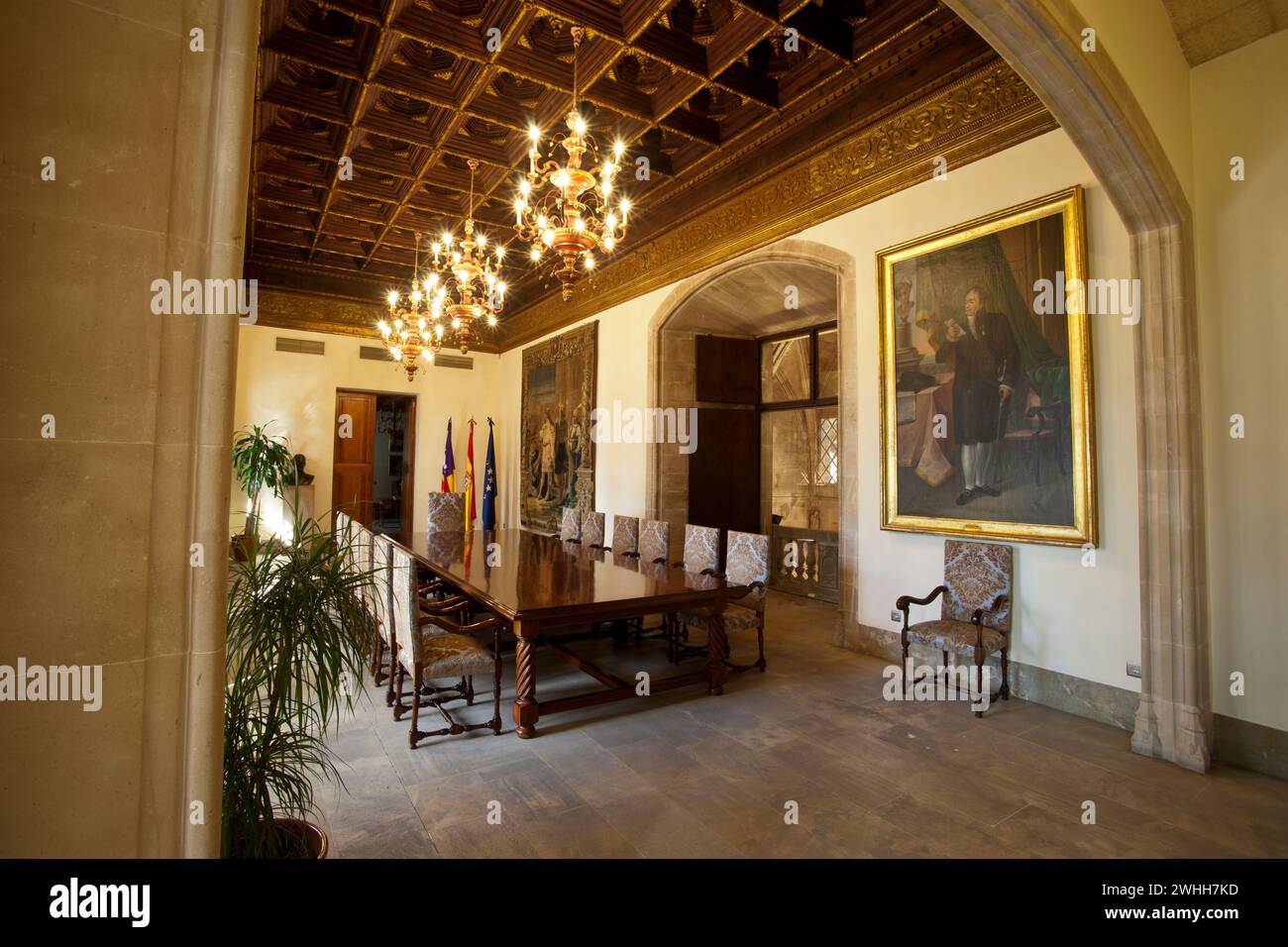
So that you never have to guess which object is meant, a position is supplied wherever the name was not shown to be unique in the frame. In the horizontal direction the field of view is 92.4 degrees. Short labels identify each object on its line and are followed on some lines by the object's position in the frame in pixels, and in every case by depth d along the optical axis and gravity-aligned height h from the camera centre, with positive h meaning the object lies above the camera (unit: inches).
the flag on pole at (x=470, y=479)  430.9 +13.6
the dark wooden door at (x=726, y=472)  307.1 +14.1
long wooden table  137.6 -23.0
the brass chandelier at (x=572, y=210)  151.6 +76.2
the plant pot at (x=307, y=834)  68.3 -37.7
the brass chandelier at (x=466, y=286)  214.4 +79.7
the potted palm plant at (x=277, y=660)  62.4 -17.1
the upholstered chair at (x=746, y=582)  178.5 -25.1
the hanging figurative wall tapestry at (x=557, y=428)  350.0 +43.5
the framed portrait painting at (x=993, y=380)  149.5 +31.9
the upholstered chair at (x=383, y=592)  152.7 -25.0
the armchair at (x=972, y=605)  152.2 -27.9
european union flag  434.3 +1.1
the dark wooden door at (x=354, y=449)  410.9 +33.5
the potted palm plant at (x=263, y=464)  348.8 +20.5
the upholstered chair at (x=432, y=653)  133.5 -35.2
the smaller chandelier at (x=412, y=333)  258.8 +74.3
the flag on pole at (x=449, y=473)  433.4 +17.9
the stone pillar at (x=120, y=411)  37.0 +5.6
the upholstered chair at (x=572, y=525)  290.5 -12.3
